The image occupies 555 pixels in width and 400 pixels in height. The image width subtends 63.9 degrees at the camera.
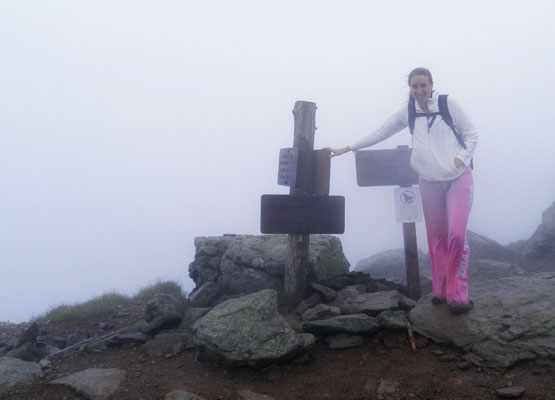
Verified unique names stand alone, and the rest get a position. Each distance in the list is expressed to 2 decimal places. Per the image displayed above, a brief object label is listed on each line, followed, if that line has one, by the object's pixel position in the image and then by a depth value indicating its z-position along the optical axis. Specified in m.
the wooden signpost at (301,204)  7.16
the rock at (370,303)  6.52
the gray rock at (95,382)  5.18
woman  5.64
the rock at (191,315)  7.30
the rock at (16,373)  5.55
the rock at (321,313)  6.65
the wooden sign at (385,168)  7.18
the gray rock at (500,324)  5.15
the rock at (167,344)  6.49
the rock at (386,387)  4.78
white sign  7.05
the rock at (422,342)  5.68
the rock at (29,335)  7.88
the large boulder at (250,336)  5.39
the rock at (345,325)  5.93
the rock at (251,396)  4.83
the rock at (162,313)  7.18
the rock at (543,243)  11.97
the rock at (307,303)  7.06
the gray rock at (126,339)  6.93
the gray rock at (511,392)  4.40
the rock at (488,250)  12.48
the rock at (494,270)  9.95
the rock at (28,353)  7.22
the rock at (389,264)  12.61
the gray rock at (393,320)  5.94
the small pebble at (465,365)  5.08
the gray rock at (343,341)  5.86
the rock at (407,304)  6.51
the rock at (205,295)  8.34
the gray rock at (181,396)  4.84
